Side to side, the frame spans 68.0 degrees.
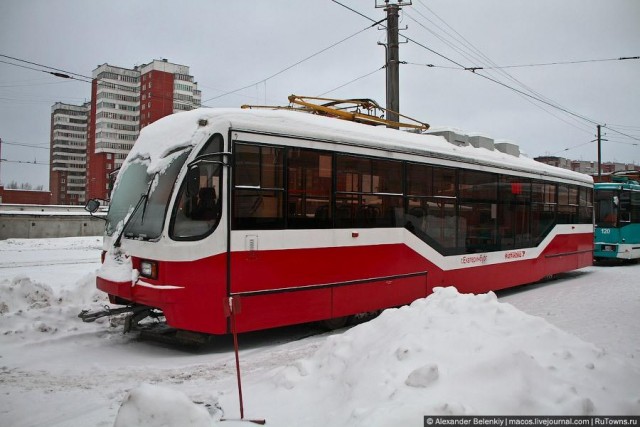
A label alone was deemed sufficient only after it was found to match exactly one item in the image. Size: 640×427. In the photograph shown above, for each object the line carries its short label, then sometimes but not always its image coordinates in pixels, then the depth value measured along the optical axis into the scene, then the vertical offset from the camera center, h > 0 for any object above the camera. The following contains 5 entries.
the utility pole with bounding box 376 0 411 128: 13.80 +4.72
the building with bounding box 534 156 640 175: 61.60 +8.93
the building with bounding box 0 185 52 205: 57.62 +2.49
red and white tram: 5.89 -0.01
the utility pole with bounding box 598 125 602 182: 41.26 +6.40
